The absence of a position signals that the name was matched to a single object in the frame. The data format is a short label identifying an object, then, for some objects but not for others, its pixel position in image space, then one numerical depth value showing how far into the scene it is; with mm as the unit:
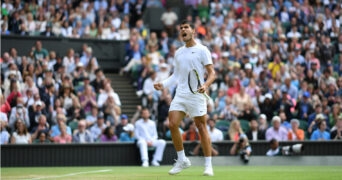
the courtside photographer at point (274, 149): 20516
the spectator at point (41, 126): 21203
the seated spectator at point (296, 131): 22391
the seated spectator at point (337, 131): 22156
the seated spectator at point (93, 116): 22528
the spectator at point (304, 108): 24266
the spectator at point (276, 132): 22062
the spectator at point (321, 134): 22320
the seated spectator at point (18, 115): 21469
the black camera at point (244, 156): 20047
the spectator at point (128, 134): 21786
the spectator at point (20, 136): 20667
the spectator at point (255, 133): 22375
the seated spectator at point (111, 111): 23203
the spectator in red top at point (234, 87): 25017
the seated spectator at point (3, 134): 20562
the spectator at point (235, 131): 22016
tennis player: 13516
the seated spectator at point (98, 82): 24922
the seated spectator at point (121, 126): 22281
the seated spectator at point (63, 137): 21125
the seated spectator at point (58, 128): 21375
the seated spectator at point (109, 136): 21766
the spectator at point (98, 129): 21922
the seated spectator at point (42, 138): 20859
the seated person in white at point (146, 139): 20388
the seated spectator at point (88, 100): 23453
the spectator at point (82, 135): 21406
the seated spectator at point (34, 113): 21859
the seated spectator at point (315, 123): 22942
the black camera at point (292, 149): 19984
